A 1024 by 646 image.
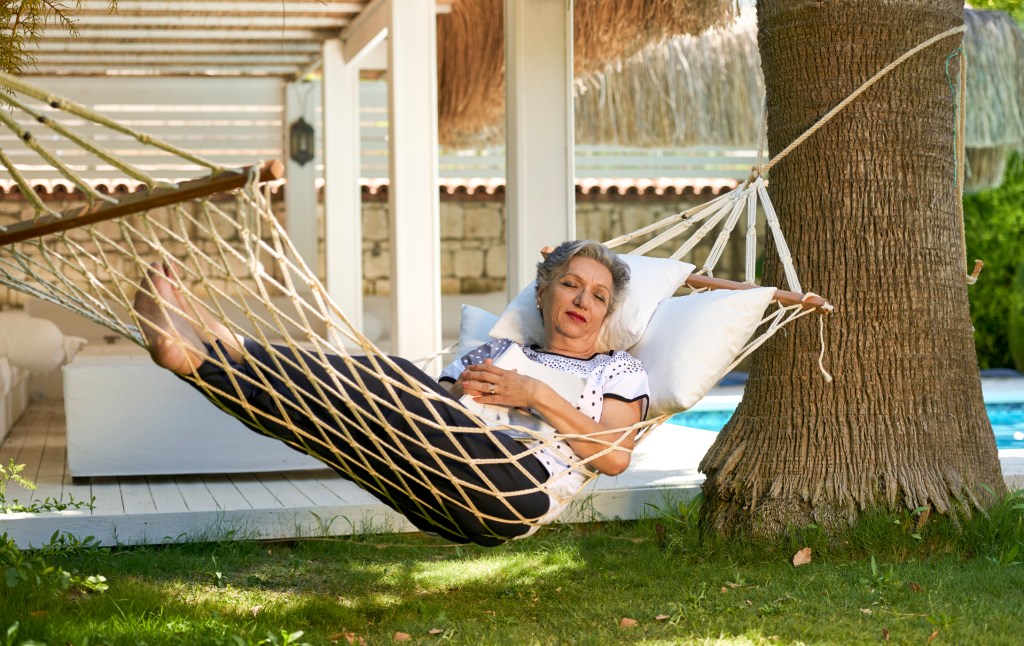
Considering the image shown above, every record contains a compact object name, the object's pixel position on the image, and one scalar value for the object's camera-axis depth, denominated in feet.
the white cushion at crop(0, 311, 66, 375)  18.81
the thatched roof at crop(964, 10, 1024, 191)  26.40
